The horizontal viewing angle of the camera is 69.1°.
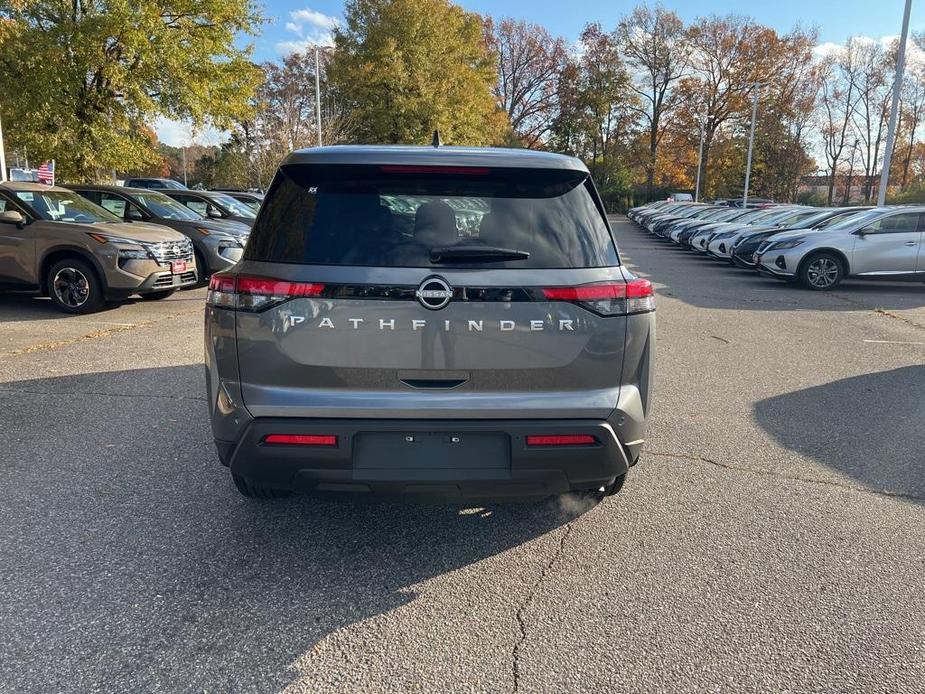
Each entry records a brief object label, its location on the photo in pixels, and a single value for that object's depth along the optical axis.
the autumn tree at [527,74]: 63.69
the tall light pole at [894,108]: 20.77
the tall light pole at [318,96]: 34.41
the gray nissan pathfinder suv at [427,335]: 2.66
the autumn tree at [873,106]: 52.31
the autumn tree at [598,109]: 61.00
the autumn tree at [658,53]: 57.38
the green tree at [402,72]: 39.53
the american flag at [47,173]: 14.58
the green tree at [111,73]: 15.62
